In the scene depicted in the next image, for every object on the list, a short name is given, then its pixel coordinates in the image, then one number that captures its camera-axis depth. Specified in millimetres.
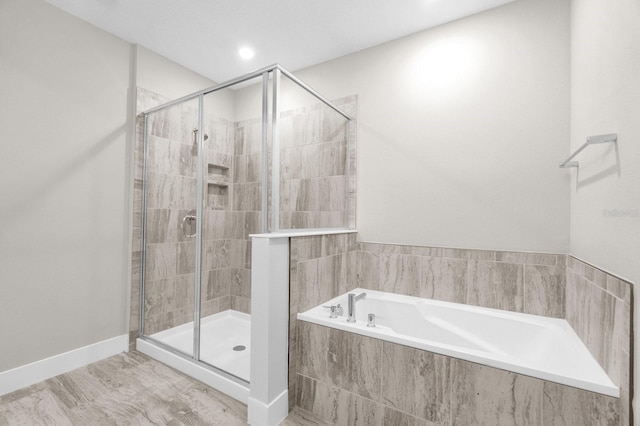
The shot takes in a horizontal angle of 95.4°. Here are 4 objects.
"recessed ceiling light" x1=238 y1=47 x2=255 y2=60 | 2605
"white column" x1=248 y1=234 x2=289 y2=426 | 1604
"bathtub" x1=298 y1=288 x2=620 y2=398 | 1182
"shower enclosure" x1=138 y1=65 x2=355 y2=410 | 2244
